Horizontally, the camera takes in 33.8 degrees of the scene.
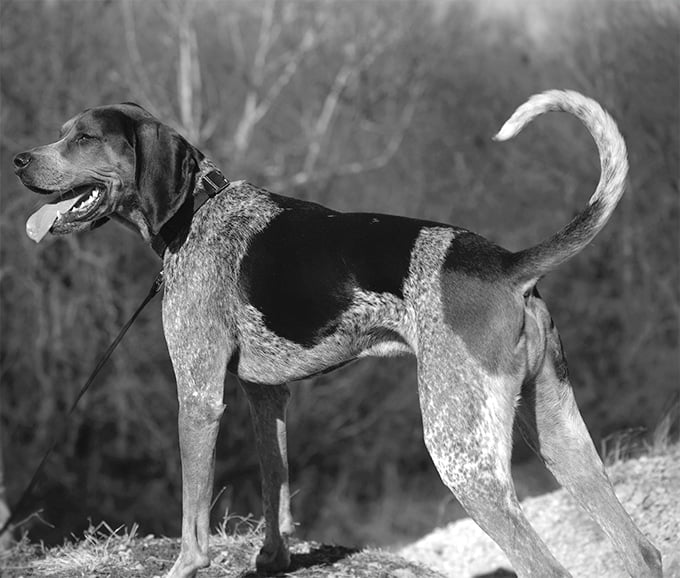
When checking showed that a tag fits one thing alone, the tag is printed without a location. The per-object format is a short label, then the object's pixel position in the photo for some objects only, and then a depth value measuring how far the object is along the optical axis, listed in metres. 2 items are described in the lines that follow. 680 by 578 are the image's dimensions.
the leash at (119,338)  5.34
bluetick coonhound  4.71
